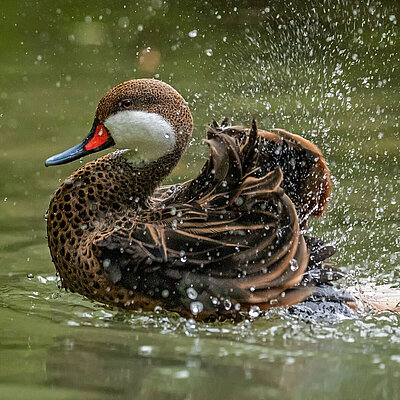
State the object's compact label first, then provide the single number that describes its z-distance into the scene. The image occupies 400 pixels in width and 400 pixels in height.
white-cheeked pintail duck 8.24
